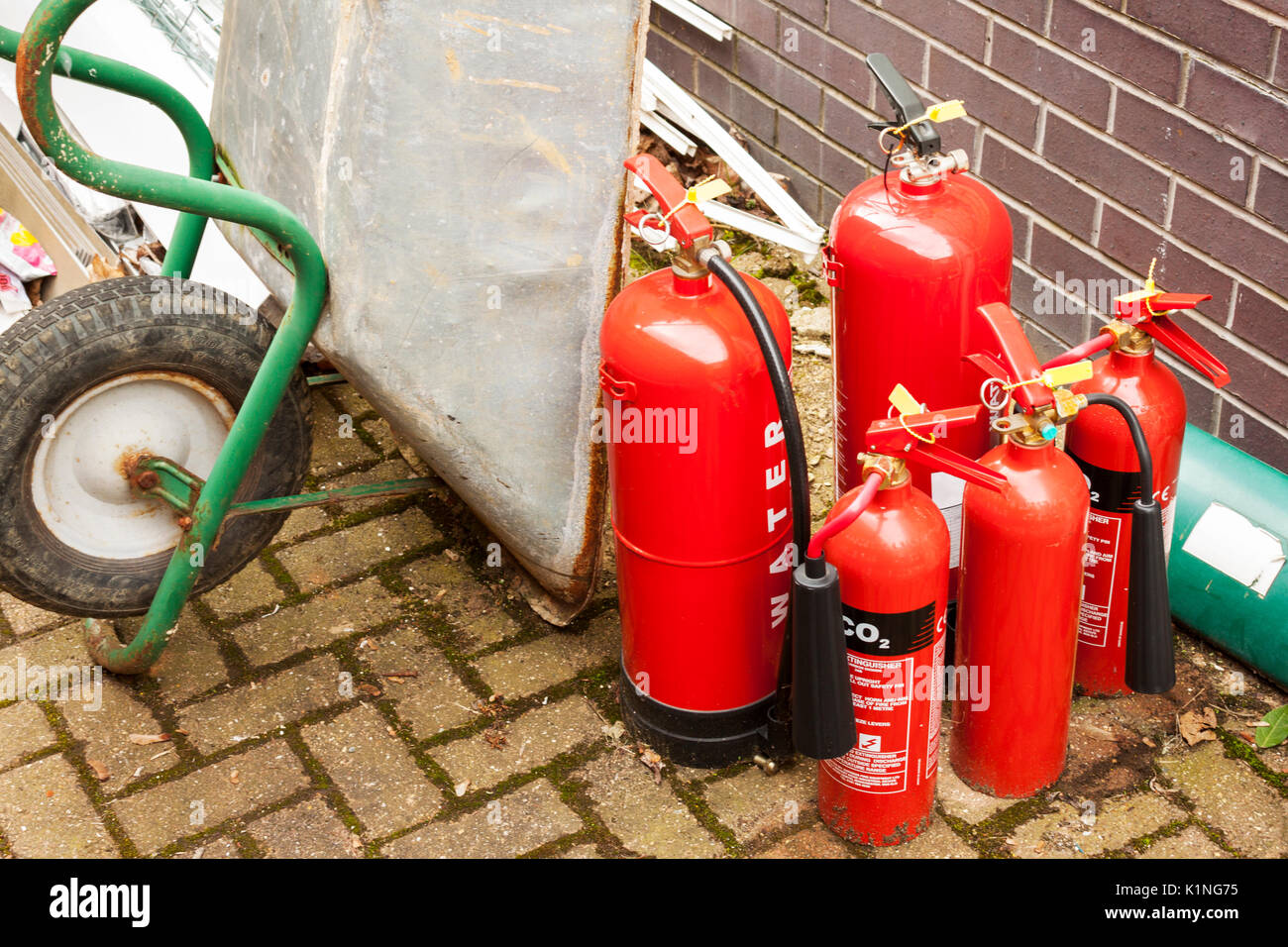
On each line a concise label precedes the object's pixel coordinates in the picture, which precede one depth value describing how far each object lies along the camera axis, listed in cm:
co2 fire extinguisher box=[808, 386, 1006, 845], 212
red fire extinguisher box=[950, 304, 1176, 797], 215
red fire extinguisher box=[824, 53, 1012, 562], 229
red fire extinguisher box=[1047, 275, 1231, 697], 238
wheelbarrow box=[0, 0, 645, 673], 227
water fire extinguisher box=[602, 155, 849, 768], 216
